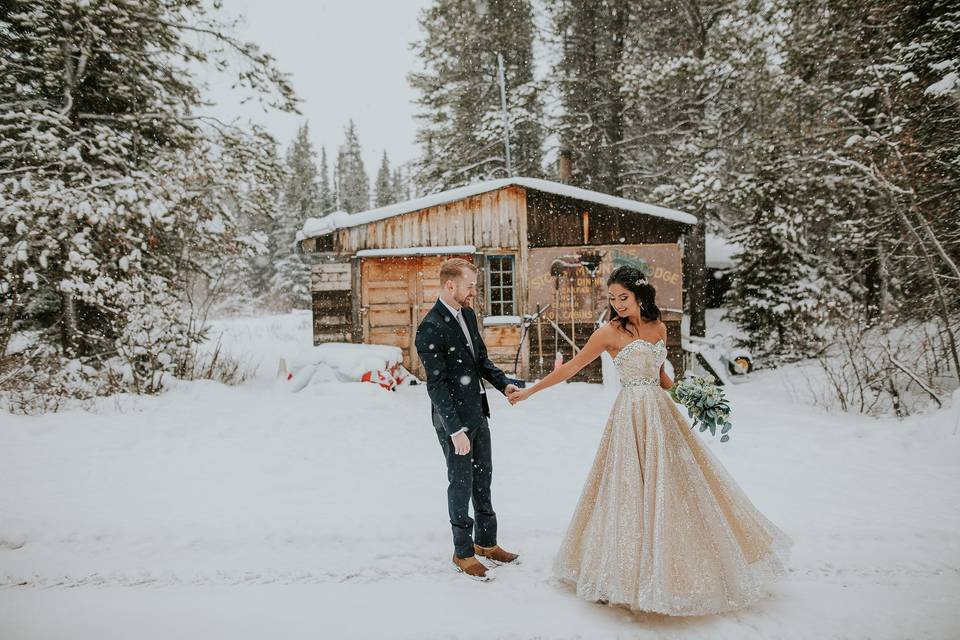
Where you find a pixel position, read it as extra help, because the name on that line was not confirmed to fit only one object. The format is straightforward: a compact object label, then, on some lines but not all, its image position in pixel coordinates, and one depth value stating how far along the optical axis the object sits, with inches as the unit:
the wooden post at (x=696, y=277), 481.4
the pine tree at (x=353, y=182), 1747.0
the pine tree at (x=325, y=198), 1464.1
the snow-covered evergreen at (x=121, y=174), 303.6
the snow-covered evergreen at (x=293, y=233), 1263.5
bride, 104.5
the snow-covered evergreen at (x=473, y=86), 634.8
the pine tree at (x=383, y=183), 1820.9
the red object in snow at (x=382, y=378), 361.7
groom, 126.0
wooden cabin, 424.5
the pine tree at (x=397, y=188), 1761.6
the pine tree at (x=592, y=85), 615.2
